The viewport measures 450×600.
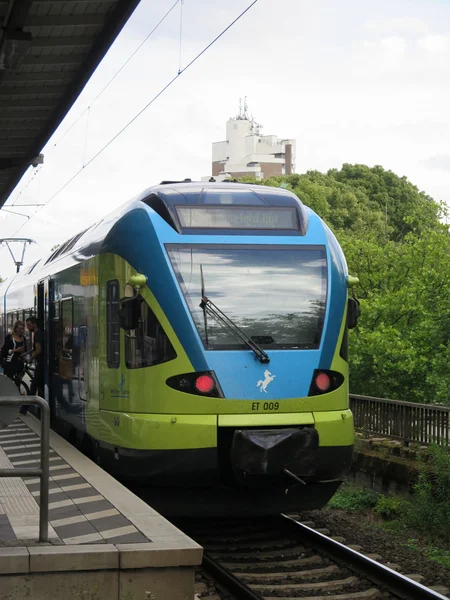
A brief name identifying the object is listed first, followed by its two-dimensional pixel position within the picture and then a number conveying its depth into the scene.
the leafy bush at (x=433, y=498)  12.40
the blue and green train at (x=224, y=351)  10.14
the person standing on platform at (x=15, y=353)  18.75
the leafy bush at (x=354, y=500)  14.65
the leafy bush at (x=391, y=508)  13.54
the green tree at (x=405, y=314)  19.80
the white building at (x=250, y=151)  138.88
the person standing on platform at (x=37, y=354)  16.73
